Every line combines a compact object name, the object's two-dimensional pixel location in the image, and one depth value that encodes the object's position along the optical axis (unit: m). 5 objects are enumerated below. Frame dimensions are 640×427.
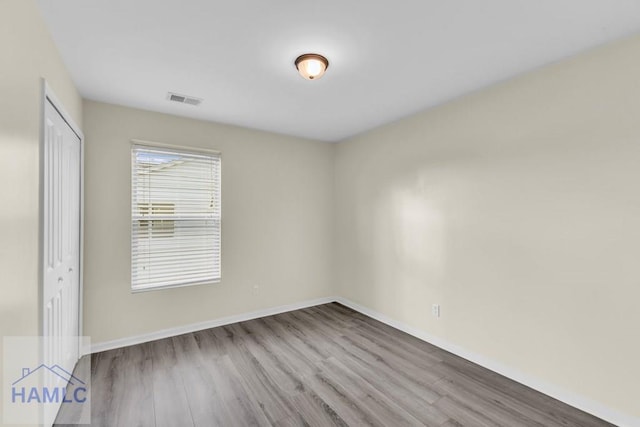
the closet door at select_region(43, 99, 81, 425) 1.79
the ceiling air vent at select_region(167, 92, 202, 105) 2.82
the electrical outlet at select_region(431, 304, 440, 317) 3.08
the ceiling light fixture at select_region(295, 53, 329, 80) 2.13
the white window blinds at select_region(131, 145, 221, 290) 3.15
